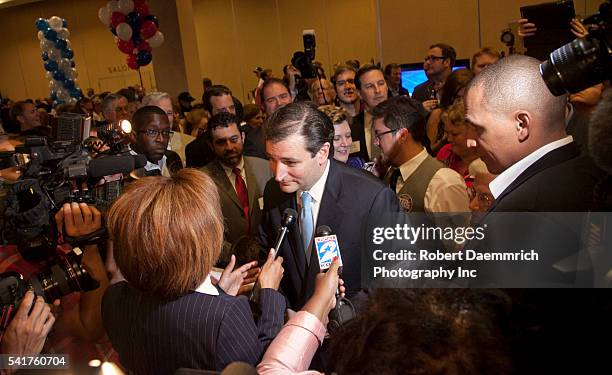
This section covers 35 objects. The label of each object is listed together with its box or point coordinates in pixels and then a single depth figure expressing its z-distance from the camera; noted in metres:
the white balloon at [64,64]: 9.05
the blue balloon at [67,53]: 9.18
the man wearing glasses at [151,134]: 2.79
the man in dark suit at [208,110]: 3.09
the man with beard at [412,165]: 1.90
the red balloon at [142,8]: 6.77
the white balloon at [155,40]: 7.13
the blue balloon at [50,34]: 8.93
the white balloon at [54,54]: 9.02
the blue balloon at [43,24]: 8.95
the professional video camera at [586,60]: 1.18
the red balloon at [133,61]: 7.20
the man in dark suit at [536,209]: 0.69
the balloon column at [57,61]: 8.97
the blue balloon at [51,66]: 8.95
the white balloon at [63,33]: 9.08
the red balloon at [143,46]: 7.13
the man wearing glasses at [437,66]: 3.98
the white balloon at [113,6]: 6.67
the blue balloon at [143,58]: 7.19
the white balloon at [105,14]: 6.94
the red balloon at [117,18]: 6.64
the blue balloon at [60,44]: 9.08
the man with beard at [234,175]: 2.47
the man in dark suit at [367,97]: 3.17
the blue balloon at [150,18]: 6.94
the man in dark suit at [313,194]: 1.70
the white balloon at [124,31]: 6.68
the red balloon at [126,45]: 7.05
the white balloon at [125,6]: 6.60
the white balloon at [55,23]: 9.00
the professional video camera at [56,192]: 1.29
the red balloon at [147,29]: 6.93
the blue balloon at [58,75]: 9.01
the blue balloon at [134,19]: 6.78
